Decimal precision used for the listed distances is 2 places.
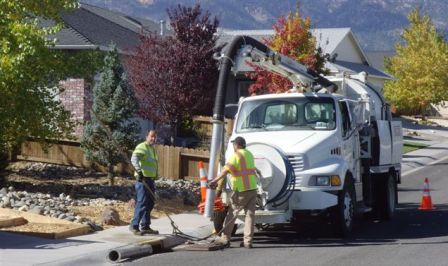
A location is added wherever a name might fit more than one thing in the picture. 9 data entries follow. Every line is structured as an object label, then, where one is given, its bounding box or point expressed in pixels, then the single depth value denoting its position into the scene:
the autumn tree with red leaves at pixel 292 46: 28.73
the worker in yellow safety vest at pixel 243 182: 14.14
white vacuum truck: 14.66
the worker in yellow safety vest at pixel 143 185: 15.05
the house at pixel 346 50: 51.16
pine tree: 21.52
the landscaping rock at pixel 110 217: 16.06
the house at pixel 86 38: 26.19
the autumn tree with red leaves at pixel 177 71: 26.55
